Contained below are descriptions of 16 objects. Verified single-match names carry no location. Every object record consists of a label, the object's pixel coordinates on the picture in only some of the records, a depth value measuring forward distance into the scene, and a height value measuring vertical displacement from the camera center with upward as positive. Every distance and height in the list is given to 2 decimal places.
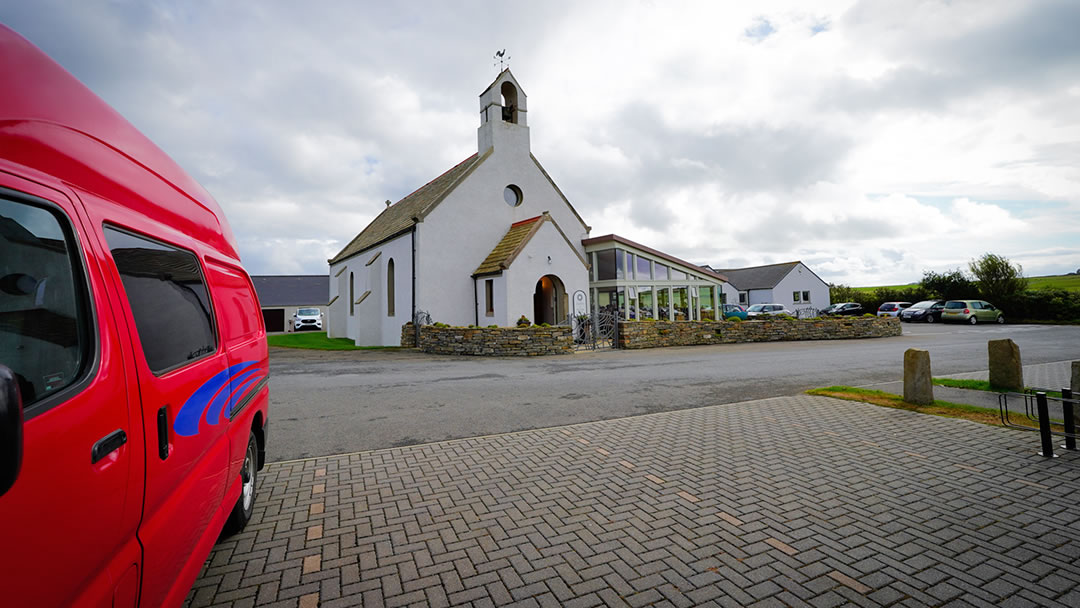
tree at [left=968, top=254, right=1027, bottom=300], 36.22 +2.39
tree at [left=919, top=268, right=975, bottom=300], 40.84 +2.33
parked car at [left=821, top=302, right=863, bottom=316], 43.17 +0.53
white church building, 21.03 +3.60
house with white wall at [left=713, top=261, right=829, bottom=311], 50.69 +3.14
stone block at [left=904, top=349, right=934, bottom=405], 7.55 -1.02
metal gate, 20.38 -0.26
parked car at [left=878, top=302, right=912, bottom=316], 40.59 +0.50
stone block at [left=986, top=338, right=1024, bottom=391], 8.20 -0.93
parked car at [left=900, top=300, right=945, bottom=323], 37.53 +0.05
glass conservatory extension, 24.22 +2.04
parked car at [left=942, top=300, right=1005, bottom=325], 33.36 -0.08
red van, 1.33 -0.10
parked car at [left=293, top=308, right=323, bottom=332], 41.88 +1.26
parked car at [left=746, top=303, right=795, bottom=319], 39.16 +0.75
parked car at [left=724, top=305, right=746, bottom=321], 35.00 +0.56
